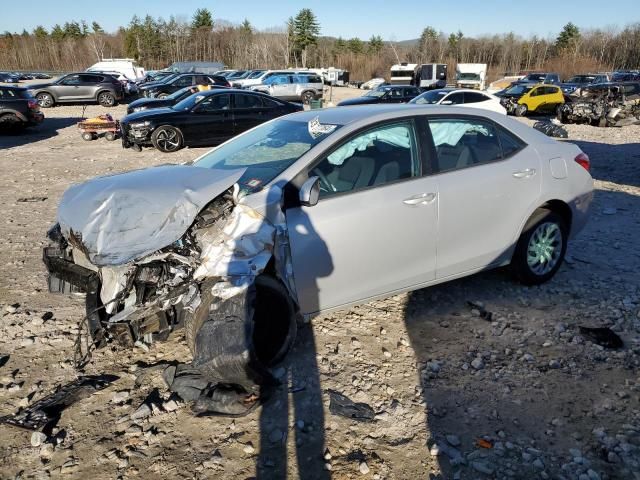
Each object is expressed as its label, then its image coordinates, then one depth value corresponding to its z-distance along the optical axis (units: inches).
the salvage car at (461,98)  669.3
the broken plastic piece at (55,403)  111.6
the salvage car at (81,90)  947.3
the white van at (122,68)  1395.2
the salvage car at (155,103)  641.6
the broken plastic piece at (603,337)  142.3
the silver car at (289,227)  115.2
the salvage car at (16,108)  599.2
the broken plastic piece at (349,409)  115.0
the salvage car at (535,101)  880.9
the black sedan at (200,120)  494.3
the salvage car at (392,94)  781.3
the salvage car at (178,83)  960.9
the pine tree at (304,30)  3344.0
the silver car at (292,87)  1125.7
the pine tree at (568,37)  3293.8
